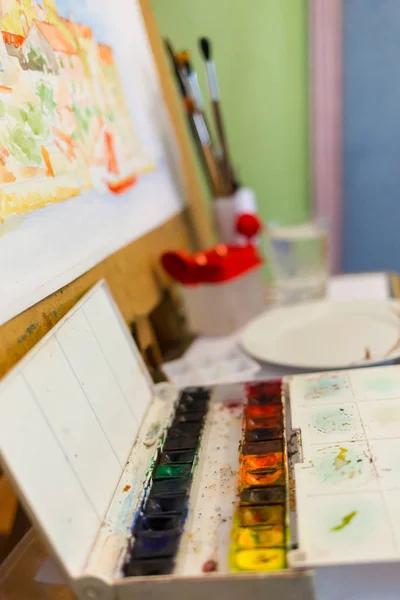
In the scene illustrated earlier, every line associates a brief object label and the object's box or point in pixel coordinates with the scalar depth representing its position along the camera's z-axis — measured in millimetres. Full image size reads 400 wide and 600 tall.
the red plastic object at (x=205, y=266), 751
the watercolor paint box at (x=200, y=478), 345
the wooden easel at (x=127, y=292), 425
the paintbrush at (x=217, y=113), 852
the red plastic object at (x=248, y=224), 859
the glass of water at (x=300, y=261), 867
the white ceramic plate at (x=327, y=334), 624
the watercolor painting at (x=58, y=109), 487
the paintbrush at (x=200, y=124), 850
